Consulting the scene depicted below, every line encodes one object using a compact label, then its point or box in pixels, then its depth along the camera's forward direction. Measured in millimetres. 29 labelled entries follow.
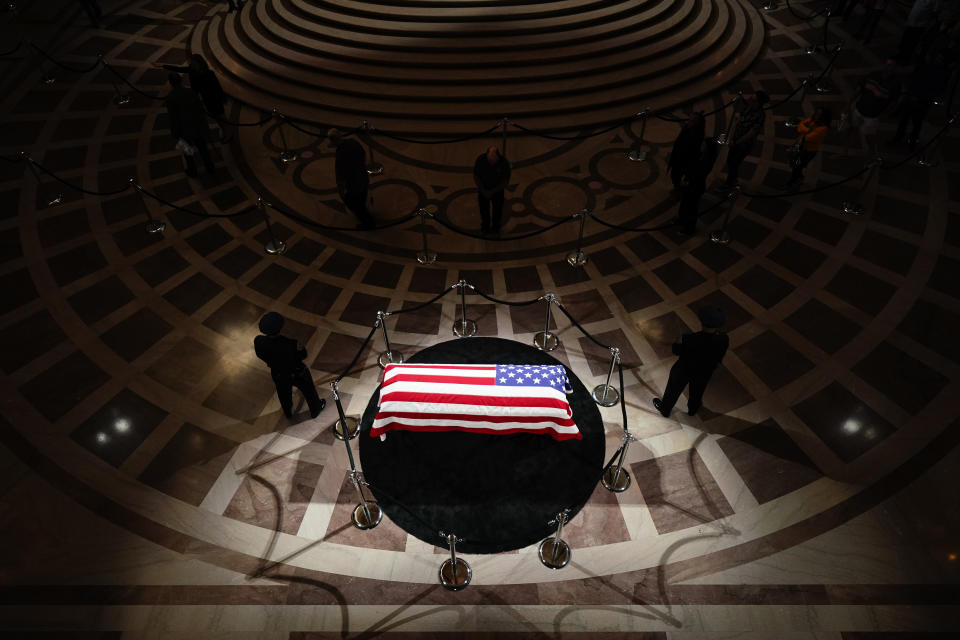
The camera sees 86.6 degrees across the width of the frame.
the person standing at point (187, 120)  7734
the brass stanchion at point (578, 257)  7062
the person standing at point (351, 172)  6922
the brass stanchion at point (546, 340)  6043
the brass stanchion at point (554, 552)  4387
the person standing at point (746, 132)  7250
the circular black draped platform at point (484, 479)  4598
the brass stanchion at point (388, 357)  5918
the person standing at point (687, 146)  7120
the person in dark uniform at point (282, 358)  4672
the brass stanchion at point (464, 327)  6199
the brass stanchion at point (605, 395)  5477
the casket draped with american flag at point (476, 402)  4664
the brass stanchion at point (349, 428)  5289
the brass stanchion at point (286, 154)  8960
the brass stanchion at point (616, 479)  4824
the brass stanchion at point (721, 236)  7215
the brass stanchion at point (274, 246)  7301
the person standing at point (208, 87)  8742
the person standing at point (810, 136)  7188
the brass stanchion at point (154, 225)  7590
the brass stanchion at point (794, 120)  9250
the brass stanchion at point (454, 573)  4281
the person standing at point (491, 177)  6621
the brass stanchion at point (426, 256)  7176
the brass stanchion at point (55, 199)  8023
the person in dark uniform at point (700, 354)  4578
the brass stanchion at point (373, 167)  8688
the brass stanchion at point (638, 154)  8750
